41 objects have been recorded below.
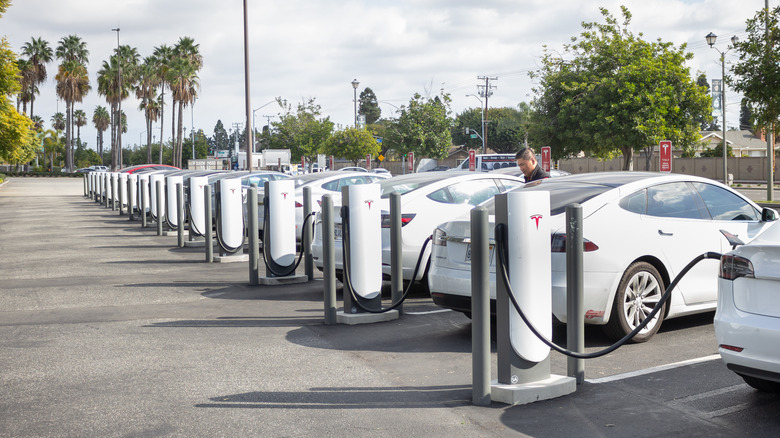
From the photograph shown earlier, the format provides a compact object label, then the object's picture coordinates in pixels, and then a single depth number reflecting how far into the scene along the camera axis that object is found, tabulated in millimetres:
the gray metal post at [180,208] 16109
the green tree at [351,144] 71375
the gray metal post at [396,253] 7914
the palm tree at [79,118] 142125
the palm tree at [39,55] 84188
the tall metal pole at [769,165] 30406
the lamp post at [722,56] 36812
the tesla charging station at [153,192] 21262
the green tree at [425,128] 64062
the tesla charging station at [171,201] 17828
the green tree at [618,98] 28516
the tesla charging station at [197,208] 15312
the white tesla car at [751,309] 4539
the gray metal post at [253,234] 10305
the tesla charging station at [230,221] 12805
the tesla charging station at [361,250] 7852
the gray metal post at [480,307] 5211
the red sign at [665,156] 15771
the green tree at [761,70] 25531
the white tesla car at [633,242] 6520
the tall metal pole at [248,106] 26391
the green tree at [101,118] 129475
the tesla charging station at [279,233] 10602
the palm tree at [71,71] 84500
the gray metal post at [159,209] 18891
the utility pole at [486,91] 77738
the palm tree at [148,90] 78500
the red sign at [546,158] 26406
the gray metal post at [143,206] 21812
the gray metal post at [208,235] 13370
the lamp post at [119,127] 68100
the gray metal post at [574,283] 5406
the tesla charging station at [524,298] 5199
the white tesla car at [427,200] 9359
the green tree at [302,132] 80000
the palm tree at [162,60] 72000
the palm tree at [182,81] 69938
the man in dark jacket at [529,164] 9516
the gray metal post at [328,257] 7949
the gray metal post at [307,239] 10516
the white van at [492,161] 33219
